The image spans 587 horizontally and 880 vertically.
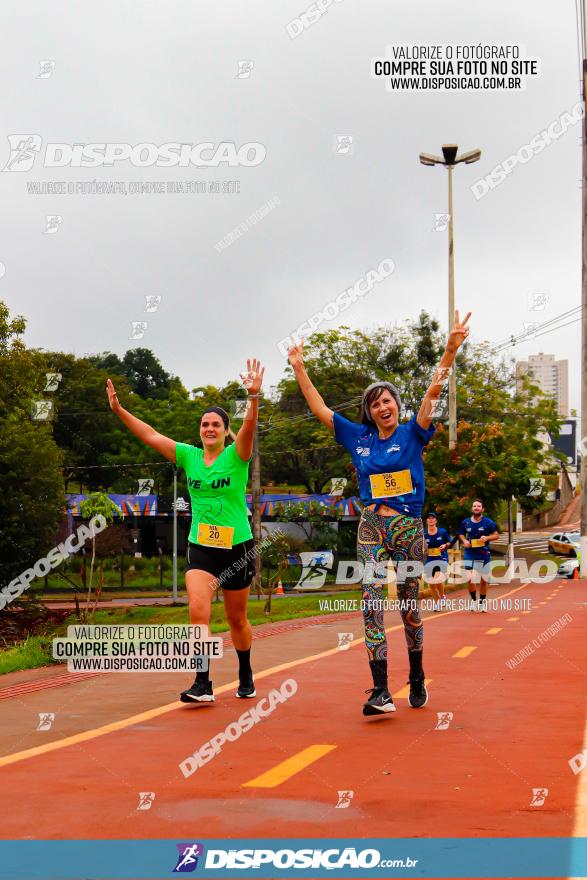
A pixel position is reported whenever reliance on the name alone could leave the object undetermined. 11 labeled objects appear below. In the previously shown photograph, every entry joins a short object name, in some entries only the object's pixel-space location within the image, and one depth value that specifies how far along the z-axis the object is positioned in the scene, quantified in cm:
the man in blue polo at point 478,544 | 1930
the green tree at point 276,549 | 4282
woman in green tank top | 783
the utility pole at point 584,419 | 3370
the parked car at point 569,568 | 4385
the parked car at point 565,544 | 6004
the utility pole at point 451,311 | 4023
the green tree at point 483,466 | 4088
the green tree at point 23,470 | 3216
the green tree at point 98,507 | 4514
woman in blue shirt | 731
